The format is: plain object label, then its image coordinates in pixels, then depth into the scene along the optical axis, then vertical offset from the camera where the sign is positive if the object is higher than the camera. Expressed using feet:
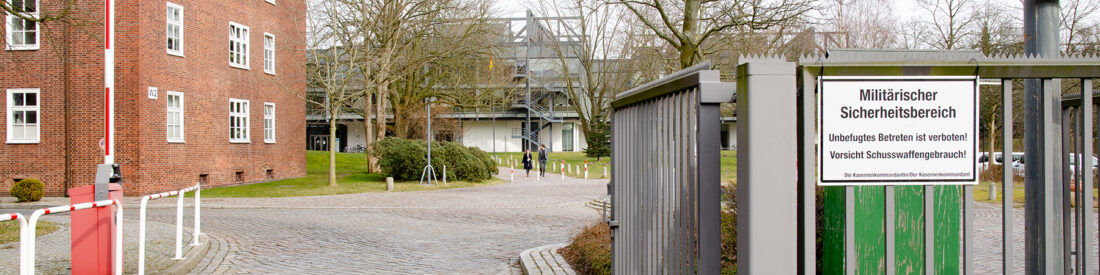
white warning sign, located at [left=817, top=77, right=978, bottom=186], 7.82 +0.13
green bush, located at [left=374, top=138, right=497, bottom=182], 88.99 -1.38
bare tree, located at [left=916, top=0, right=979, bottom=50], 88.97 +12.28
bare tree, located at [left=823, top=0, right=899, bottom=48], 106.45 +16.43
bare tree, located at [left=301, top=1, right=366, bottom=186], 82.58 +10.95
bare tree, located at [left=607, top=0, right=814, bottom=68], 44.39 +7.21
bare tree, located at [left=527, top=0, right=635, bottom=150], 136.46 +15.70
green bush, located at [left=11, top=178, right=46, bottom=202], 62.75 -3.07
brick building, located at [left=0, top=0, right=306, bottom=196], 70.33 +4.47
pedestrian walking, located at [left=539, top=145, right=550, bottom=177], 114.56 -1.88
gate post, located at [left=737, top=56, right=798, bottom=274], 7.52 -0.15
